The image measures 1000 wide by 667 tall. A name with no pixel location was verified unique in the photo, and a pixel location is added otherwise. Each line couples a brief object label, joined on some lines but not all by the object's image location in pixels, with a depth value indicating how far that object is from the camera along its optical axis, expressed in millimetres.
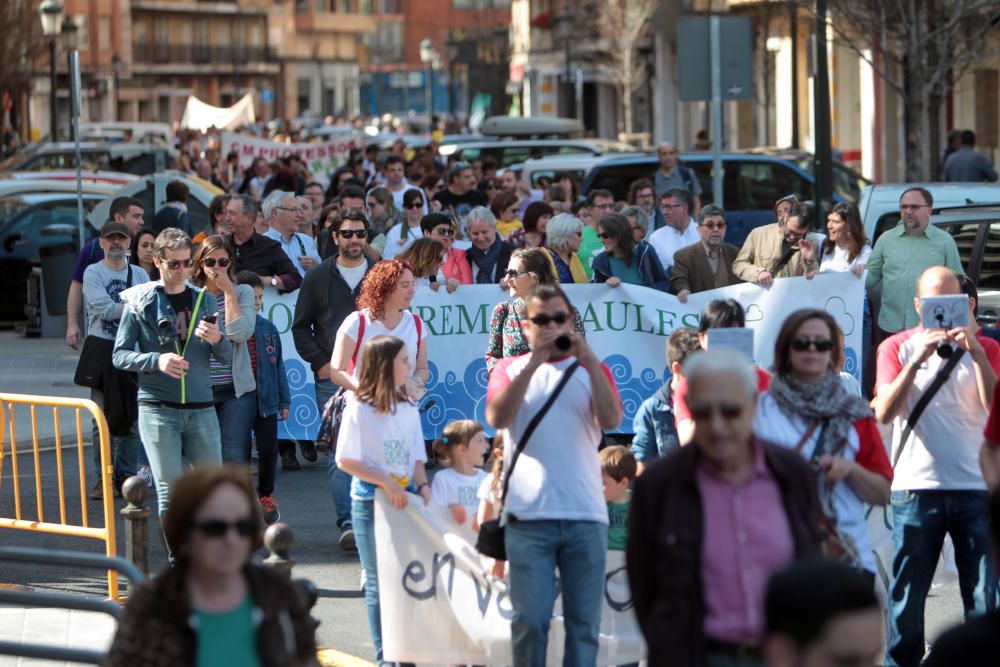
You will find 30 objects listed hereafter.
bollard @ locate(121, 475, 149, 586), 15922
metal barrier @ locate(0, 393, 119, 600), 17547
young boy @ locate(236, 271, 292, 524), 21062
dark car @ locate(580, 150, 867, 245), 44406
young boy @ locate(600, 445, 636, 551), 15172
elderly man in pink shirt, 9937
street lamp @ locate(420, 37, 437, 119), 135125
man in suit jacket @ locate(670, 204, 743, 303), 25141
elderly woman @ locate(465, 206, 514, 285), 25937
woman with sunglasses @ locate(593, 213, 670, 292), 25203
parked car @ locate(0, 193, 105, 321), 45750
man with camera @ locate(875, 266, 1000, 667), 14633
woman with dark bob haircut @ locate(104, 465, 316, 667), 9273
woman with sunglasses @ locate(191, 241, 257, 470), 19156
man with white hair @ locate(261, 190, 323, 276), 26594
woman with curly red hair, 17766
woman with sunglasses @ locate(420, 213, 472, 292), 25484
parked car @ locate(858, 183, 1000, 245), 28891
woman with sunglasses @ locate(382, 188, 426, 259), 29891
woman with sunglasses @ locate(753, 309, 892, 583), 12055
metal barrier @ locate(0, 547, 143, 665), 12672
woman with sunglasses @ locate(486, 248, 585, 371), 18391
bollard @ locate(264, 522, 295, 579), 12727
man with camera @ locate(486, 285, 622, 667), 13211
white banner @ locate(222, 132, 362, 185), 64812
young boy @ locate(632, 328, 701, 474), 15242
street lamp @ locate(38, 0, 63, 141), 63281
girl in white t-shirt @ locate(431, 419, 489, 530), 15594
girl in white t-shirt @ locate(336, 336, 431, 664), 15219
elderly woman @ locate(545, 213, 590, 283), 25437
